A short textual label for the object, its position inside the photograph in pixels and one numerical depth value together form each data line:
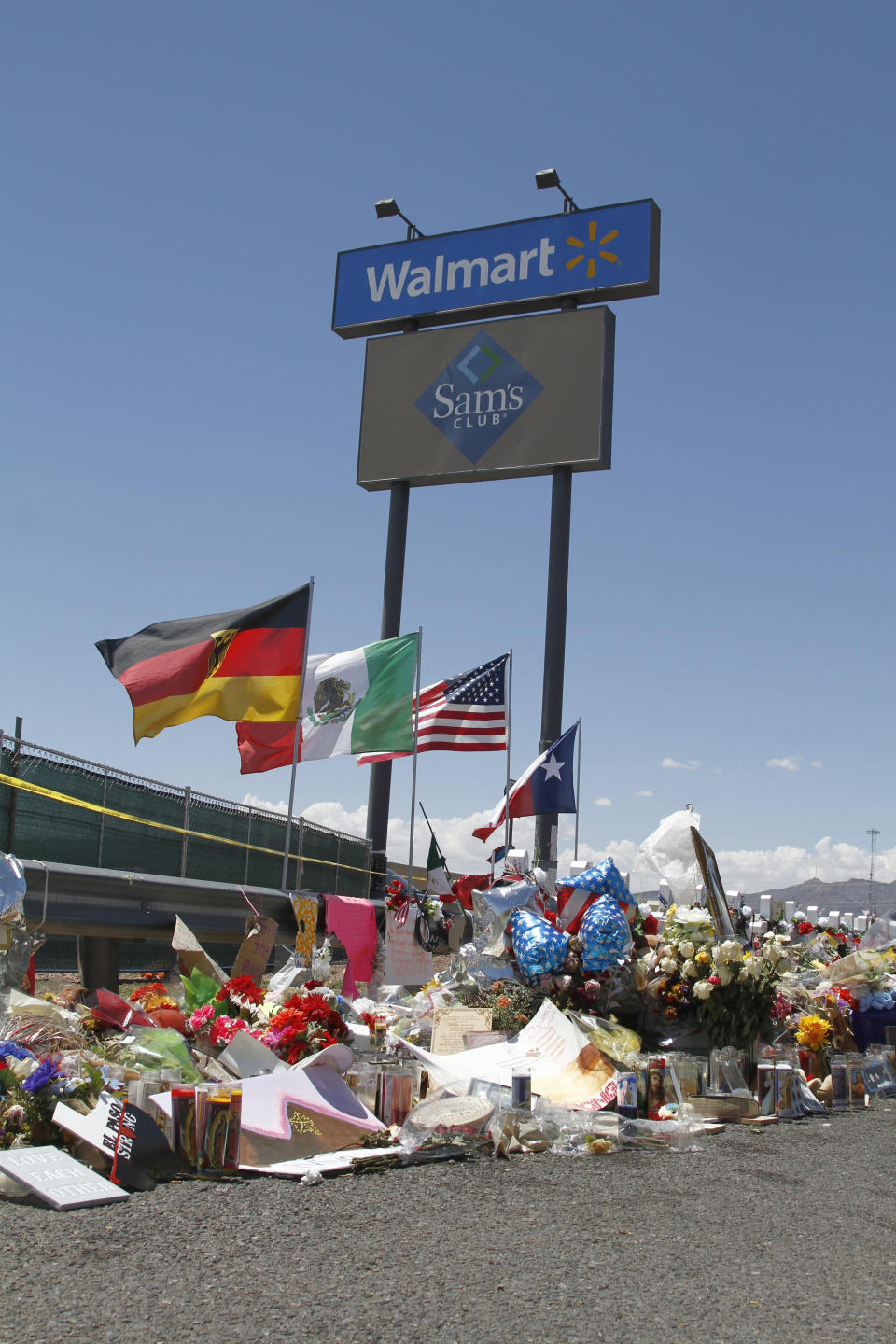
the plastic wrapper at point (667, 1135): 5.59
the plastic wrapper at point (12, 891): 6.09
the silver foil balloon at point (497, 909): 7.99
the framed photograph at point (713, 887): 8.54
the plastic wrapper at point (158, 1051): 5.32
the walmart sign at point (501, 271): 18.86
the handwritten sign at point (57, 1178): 3.98
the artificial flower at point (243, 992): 6.20
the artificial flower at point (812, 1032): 7.60
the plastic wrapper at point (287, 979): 7.04
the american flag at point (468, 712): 13.84
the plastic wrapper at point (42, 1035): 5.14
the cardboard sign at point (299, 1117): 4.79
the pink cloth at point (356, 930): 10.16
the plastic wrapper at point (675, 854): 10.25
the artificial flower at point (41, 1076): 4.61
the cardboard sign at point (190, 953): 6.86
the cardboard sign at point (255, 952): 7.86
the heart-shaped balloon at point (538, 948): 7.41
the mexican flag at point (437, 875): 12.66
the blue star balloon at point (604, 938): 7.33
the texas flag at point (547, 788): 13.61
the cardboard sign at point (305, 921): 9.55
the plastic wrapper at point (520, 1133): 5.20
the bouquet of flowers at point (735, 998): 7.14
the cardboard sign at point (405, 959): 10.61
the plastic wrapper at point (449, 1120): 5.17
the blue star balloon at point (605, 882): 7.96
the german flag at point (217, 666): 9.75
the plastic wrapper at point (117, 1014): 5.82
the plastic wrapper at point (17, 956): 6.10
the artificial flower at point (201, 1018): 5.83
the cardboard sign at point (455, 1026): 6.98
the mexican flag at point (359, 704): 12.30
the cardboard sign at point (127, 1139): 4.29
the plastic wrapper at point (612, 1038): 6.67
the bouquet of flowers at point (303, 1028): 5.78
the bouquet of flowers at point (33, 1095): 4.55
